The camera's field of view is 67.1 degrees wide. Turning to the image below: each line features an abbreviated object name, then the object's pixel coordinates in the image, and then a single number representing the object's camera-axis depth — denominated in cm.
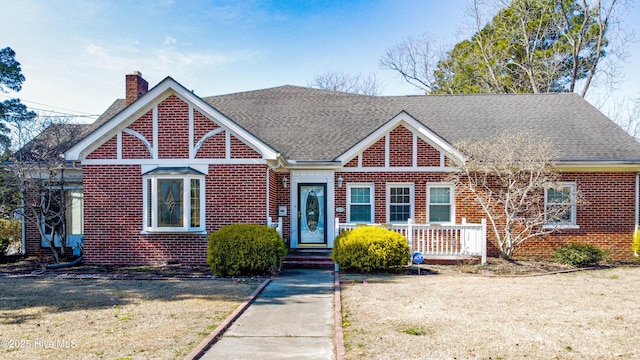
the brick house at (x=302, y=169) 1333
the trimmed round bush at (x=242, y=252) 1182
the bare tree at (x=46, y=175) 1370
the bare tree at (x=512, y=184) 1335
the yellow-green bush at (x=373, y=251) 1223
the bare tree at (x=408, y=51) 3644
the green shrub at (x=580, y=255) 1352
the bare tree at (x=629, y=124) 3140
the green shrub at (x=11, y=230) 1622
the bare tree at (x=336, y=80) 4335
